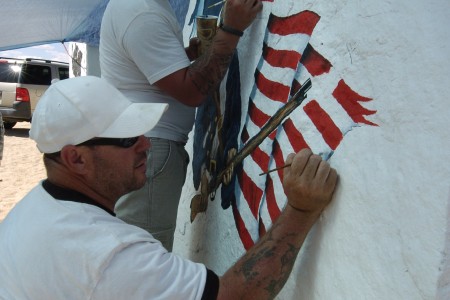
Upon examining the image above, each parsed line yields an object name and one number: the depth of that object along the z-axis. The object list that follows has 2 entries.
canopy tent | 4.92
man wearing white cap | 1.18
